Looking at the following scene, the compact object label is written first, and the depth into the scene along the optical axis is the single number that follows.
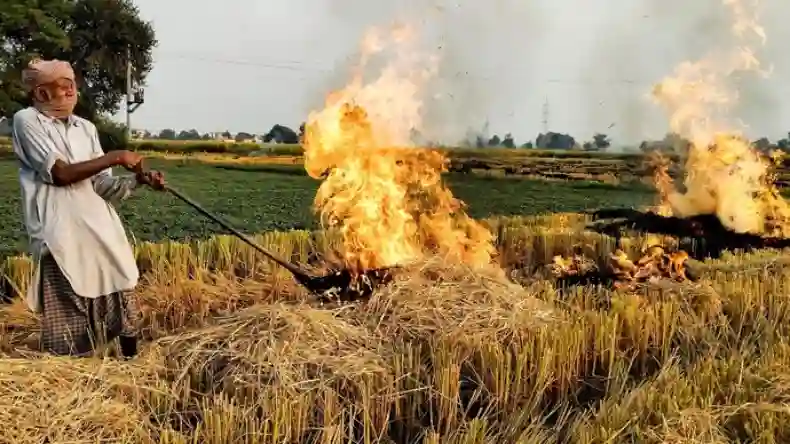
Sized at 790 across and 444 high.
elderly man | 3.18
